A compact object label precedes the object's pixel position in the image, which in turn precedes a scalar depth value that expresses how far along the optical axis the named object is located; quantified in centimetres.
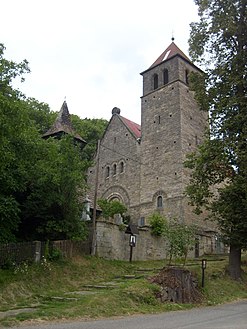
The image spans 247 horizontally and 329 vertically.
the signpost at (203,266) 1431
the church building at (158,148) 3175
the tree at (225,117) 1647
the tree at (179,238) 1817
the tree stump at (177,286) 1253
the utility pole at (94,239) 2023
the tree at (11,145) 1179
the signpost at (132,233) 2345
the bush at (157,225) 2597
